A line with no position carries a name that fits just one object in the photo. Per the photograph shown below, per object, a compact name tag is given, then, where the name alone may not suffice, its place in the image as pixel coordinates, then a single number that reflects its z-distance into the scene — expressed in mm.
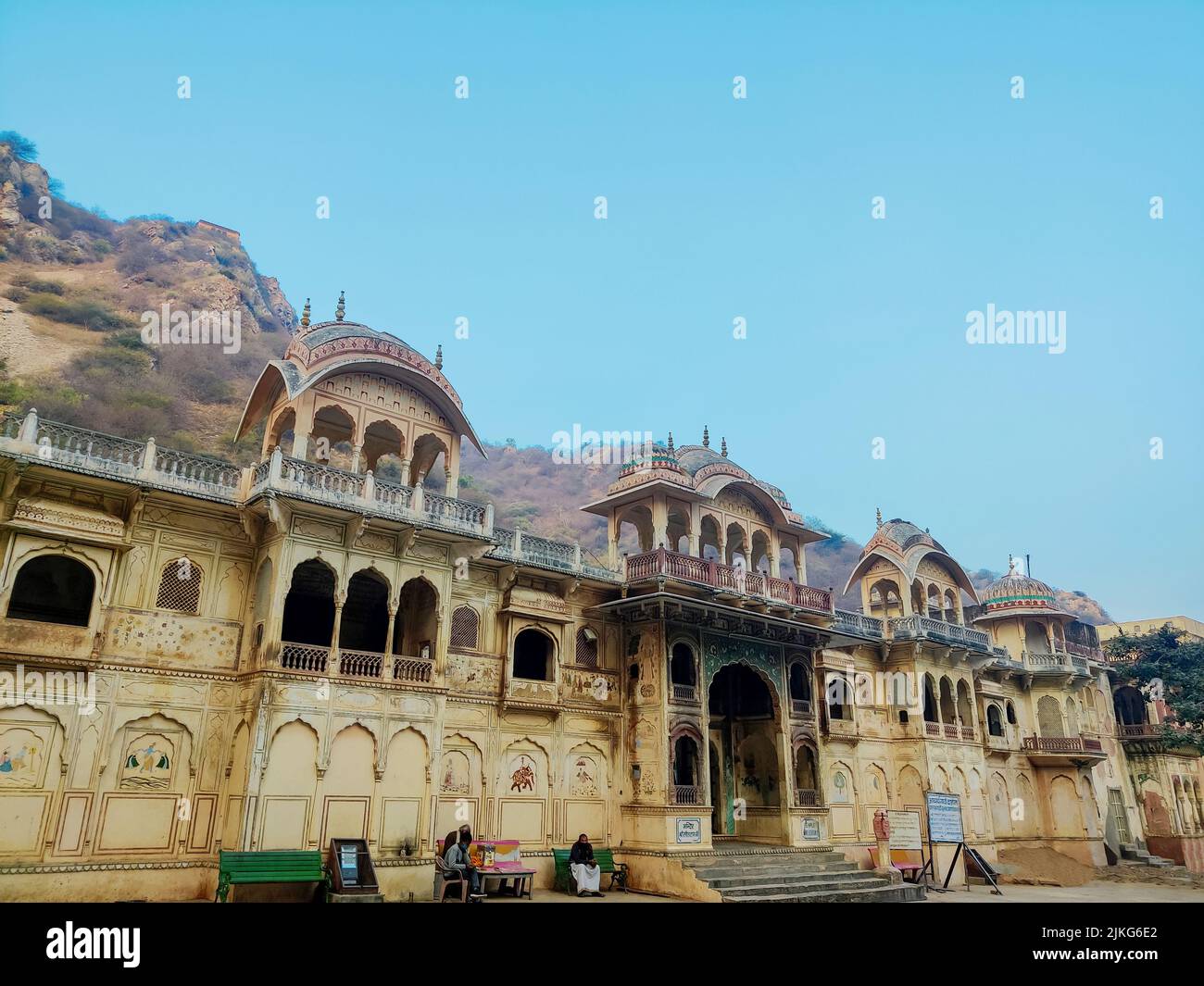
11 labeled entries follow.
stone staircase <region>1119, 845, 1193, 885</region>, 26484
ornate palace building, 13266
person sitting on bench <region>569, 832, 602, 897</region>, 16438
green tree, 30253
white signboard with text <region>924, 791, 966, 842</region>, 19469
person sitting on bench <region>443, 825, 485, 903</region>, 14250
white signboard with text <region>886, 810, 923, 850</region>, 19859
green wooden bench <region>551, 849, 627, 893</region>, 16938
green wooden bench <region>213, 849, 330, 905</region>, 12328
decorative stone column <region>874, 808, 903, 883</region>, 19344
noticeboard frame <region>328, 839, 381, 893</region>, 13125
